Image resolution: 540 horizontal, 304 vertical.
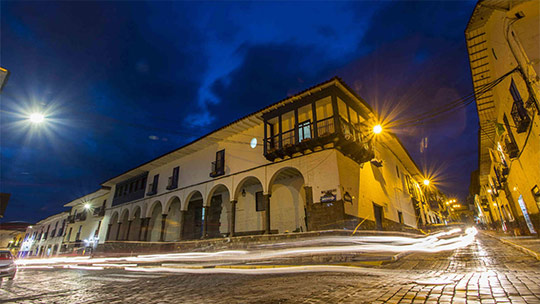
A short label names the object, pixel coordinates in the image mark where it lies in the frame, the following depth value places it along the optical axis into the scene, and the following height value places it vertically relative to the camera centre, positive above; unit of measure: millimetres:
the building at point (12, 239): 51594 -119
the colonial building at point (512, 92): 7477 +5372
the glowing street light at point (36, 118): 8148 +3999
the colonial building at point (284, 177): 12508 +3670
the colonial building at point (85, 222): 29094 +1886
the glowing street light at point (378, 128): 9812 +3977
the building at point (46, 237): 37656 +45
